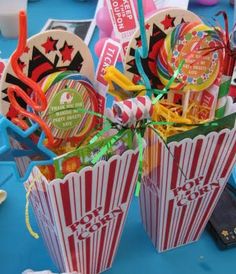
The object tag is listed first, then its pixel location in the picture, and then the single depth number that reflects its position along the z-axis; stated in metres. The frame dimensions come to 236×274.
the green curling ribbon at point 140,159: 0.43
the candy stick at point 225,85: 0.47
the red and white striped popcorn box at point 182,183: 0.48
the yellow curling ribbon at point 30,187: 0.44
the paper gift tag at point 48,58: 0.43
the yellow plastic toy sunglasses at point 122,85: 0.43
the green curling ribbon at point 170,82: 0.43
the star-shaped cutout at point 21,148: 0.38
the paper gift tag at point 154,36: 0.48
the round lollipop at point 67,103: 0.44
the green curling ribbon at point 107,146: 0.41
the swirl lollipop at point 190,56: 0.49
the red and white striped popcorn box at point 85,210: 0.43
